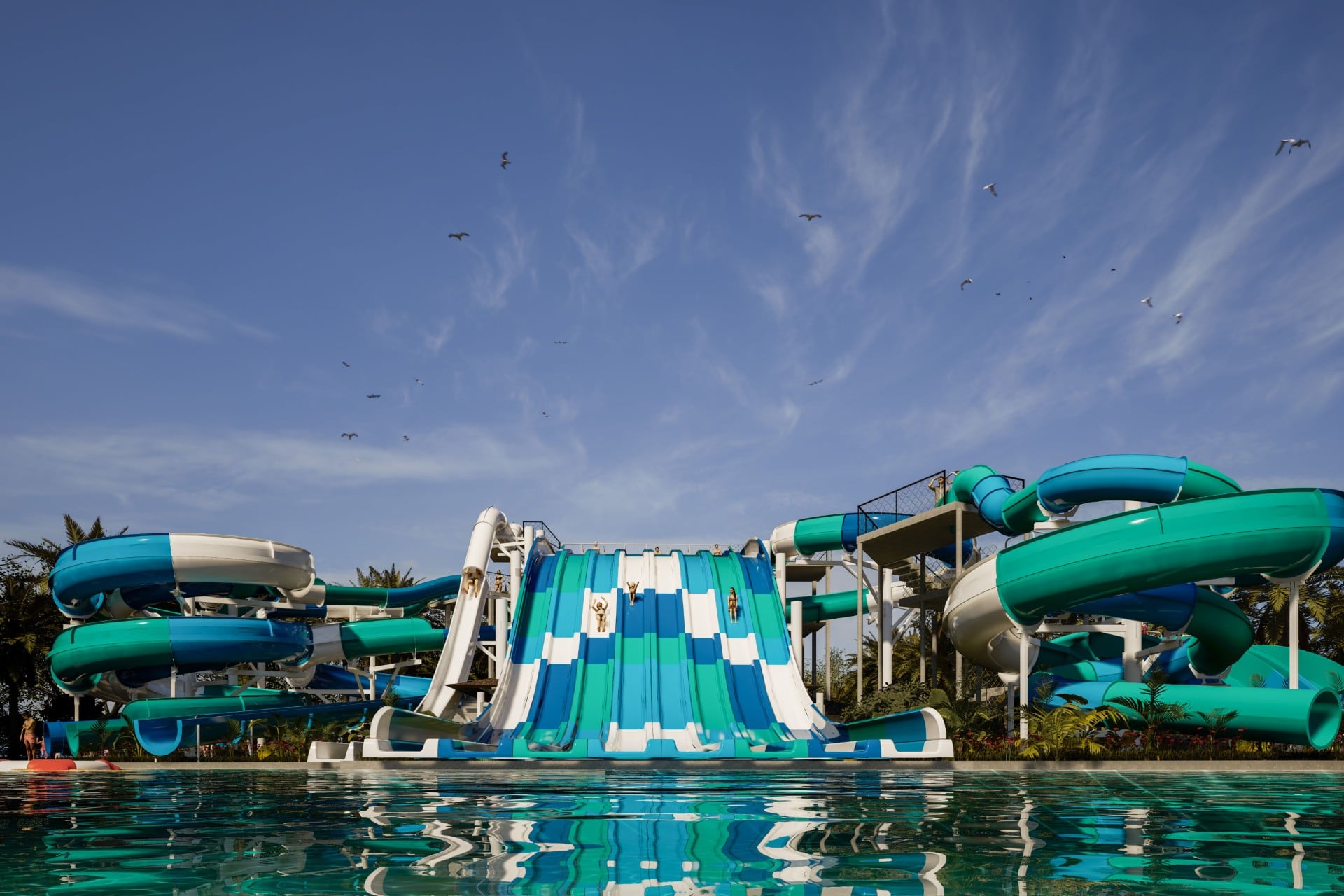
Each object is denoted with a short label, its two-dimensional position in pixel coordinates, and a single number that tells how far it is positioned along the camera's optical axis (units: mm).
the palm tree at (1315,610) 33906
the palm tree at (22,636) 34344
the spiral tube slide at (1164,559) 18250
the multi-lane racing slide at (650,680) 20391
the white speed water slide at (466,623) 27781
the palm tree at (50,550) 37125
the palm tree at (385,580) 47094
